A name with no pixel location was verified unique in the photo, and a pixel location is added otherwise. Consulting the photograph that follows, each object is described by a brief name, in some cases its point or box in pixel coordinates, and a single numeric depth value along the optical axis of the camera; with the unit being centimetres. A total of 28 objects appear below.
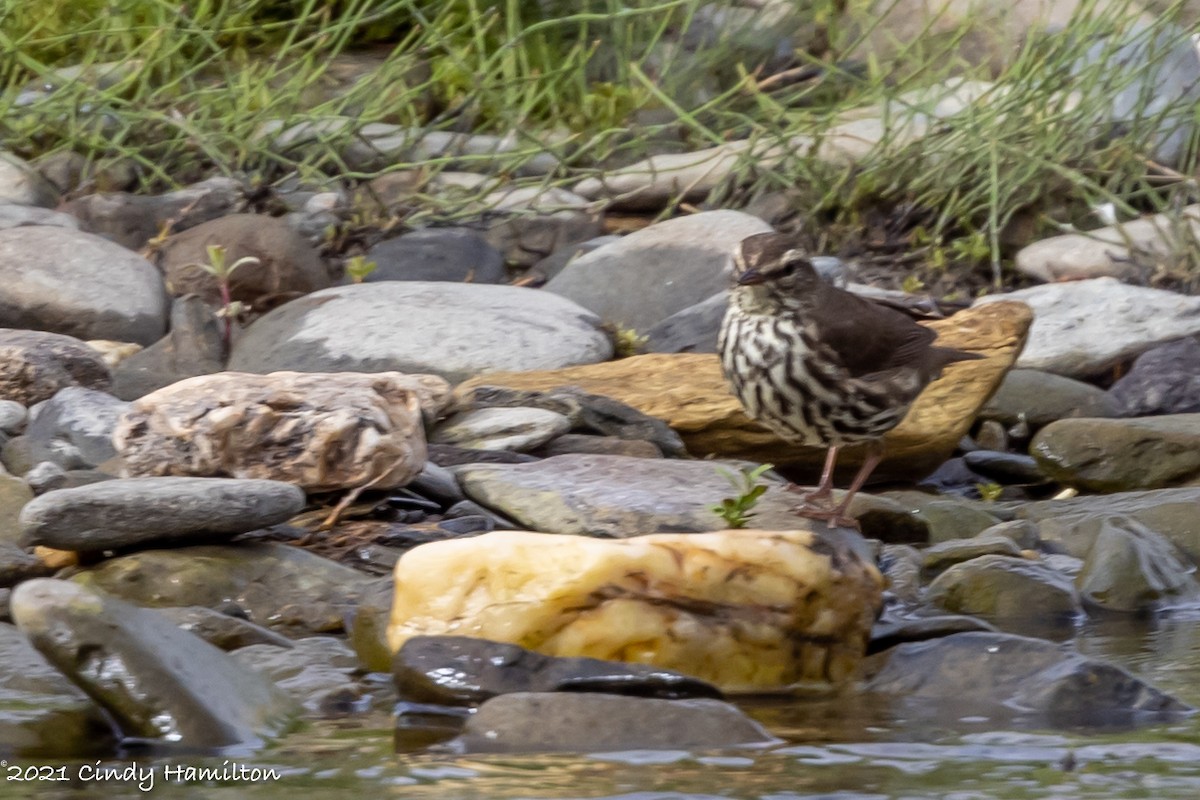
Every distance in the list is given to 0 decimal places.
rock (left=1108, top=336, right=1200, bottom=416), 1648
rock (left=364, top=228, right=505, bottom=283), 1959
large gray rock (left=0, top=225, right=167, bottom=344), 1694
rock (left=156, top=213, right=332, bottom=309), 1819
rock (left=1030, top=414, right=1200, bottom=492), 1480
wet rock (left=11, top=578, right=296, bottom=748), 765
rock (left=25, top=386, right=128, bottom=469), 1308
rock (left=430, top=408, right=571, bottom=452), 1357
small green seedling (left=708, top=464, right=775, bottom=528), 1032
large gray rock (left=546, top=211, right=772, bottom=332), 1841
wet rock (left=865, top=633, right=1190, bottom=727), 859
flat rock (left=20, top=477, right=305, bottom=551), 1045
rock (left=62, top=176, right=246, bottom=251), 2003
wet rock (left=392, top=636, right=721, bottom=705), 862
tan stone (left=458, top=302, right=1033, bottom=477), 1463
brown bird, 1123
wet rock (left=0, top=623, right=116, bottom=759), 775
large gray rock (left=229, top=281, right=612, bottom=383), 1585
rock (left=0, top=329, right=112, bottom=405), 1431
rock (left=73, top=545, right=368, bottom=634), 1059
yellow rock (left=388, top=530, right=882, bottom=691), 903
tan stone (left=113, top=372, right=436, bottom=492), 1167
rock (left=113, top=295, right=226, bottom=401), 1597
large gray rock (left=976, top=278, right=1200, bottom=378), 1742
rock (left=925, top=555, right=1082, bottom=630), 1150
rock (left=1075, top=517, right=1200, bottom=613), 1181
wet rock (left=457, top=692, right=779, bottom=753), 783
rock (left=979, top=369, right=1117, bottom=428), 1647
